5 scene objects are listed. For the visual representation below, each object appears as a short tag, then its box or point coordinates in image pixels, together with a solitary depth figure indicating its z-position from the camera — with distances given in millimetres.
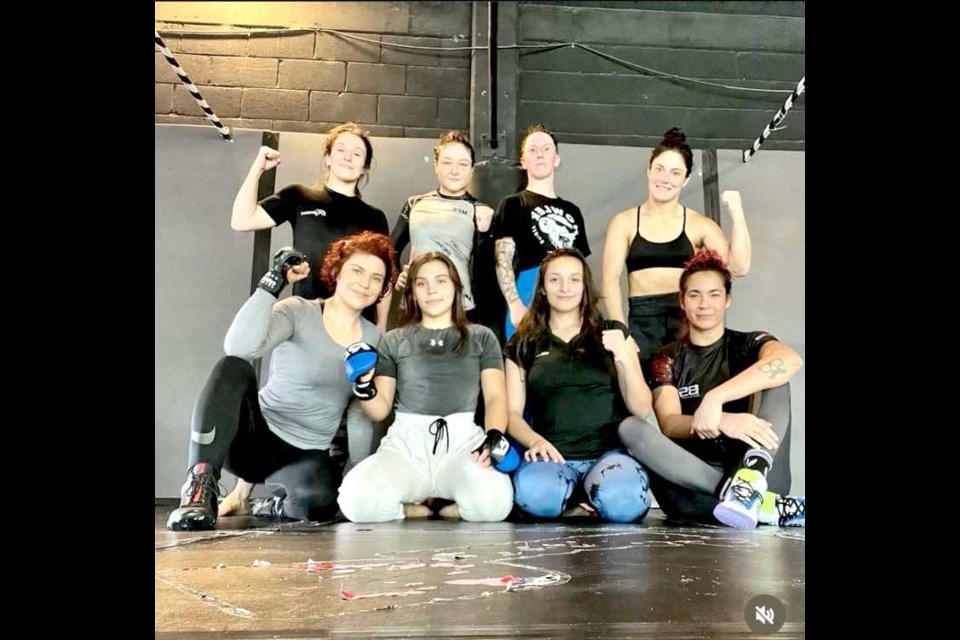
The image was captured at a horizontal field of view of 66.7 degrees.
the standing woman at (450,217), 2514
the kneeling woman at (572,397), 2275
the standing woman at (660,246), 2516
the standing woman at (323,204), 2523
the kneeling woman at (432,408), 2260
